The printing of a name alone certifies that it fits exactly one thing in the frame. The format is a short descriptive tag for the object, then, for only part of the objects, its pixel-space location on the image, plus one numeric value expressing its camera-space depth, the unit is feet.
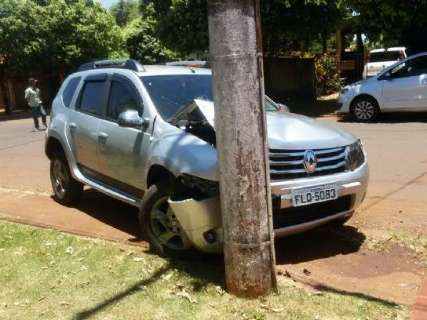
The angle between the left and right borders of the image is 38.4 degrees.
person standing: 62.23
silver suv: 16.17
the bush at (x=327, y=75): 82.17
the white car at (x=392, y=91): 48.14
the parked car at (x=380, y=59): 84.79
